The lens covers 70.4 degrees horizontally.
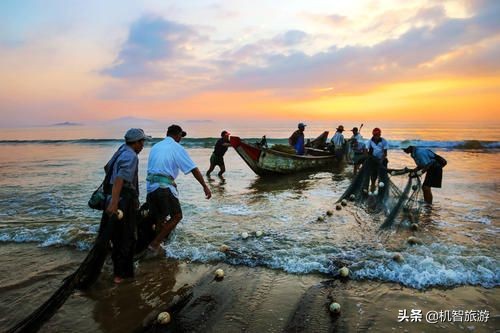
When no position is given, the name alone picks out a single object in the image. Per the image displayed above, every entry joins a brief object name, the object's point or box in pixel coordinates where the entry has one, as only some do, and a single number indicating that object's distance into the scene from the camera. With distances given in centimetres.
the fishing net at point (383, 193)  696
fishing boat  1339
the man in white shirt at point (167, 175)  492
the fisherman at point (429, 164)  837
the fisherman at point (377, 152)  811
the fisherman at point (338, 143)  1655
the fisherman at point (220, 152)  1346
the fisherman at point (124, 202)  405
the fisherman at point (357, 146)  1304
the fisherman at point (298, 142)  1476
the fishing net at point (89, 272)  305
